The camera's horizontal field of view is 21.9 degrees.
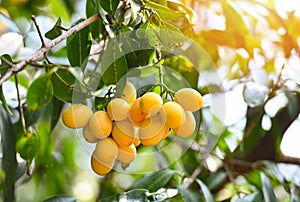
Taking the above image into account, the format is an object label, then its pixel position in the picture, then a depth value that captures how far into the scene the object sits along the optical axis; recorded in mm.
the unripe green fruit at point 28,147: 1114
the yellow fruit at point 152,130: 973
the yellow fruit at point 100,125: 974
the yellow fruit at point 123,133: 982
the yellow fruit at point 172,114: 956
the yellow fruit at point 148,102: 949
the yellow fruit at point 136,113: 968
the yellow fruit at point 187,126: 995
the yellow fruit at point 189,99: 986
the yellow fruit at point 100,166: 1006
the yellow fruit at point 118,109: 973
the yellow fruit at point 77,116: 993
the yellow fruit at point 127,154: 1016
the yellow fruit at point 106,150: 985
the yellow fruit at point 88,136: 1004
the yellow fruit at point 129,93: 1009
